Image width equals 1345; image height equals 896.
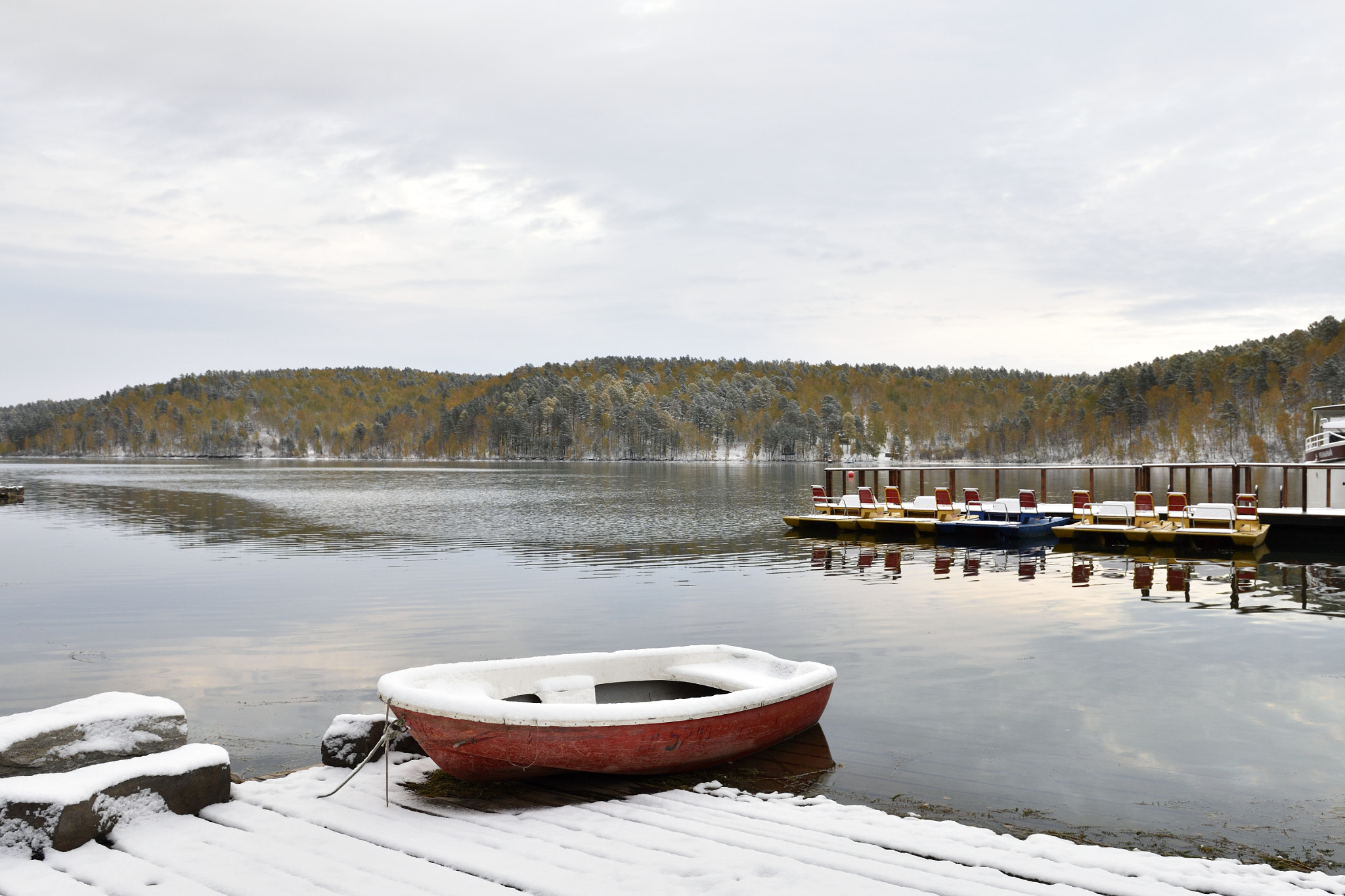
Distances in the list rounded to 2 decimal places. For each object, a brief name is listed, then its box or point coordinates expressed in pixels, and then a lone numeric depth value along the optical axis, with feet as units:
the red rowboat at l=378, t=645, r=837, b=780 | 25.25
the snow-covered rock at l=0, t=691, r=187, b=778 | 21.84
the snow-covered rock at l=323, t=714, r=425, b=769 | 27.07
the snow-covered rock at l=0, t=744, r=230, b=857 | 19.51
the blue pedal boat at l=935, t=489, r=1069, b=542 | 112.06
